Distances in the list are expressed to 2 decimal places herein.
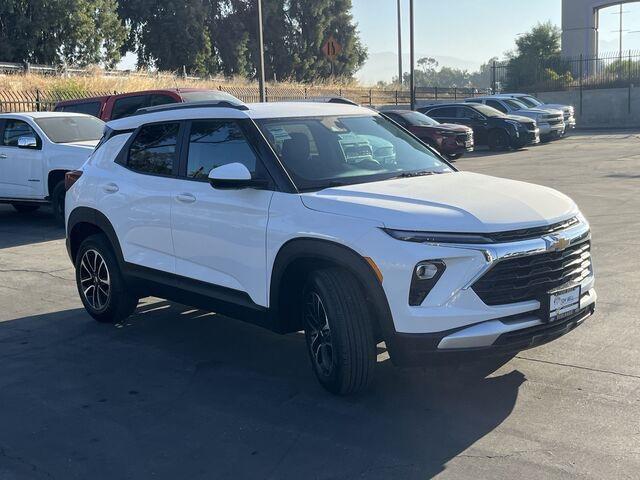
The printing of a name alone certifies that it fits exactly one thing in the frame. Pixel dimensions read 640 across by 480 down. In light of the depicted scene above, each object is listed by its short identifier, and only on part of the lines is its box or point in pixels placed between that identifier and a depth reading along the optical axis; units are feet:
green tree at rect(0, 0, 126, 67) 128.67
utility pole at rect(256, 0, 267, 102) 76.59
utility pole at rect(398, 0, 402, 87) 173.38
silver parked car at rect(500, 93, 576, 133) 94.32
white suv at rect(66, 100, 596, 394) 14.35
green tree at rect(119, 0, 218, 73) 169.27
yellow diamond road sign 88.28
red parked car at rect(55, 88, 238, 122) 51.11
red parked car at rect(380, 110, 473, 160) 70.74
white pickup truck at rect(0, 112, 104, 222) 40.60
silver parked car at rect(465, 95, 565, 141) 87.25
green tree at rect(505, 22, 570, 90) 136.12
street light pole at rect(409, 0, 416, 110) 105.70
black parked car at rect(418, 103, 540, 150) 80.12
